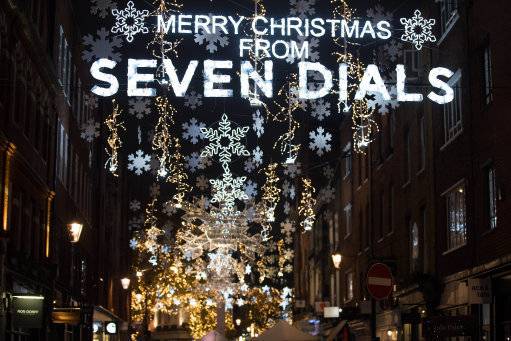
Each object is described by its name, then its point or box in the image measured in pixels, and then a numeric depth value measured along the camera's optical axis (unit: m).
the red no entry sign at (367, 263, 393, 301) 17.09
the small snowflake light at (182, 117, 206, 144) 23.05
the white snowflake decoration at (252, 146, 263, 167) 27.99
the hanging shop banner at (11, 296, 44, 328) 22.45
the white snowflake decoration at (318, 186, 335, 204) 49.08
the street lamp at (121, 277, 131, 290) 42.69
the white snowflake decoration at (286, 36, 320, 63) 19.75
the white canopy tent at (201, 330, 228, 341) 34.22
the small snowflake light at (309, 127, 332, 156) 22.23
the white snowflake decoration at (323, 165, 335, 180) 54.17
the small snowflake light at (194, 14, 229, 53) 19.14
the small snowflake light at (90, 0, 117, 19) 18.55
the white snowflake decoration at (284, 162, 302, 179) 26.25
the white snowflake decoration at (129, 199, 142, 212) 30.91
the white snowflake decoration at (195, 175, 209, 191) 30.61
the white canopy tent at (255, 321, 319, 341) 23.00
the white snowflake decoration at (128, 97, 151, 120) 19.08
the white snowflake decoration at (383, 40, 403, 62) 19.64
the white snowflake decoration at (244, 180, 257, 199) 33.78
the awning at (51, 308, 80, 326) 28.45
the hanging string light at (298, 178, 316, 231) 54.88
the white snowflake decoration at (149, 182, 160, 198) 30.61
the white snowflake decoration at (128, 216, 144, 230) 69.06
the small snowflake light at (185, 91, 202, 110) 19.36
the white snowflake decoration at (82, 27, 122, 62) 18.39
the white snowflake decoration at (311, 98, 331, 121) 19.92
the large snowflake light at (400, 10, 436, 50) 20.16
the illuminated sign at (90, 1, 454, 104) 19.02
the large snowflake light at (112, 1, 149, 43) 19.14
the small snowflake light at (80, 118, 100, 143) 19.42
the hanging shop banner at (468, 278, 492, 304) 21.22
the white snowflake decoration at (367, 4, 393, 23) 19.50
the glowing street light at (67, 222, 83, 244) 25.29
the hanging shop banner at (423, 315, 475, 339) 20.38
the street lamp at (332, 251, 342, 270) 31.52
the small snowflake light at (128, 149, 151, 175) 22.91
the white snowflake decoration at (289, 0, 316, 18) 18.91
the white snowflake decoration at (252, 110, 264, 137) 24.59
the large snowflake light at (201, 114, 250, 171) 27.31
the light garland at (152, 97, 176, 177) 24.05
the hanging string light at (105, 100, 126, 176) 24.28
